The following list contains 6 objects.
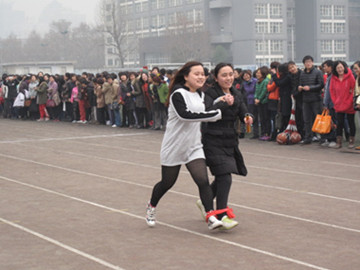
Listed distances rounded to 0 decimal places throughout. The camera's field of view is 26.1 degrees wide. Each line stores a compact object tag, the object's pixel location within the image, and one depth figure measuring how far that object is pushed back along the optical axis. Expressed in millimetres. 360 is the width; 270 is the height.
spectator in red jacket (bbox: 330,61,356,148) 15102
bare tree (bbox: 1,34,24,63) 194462
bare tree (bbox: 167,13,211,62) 114338
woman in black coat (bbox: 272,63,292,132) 16780
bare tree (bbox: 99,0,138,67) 105288
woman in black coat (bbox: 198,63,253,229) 7598
